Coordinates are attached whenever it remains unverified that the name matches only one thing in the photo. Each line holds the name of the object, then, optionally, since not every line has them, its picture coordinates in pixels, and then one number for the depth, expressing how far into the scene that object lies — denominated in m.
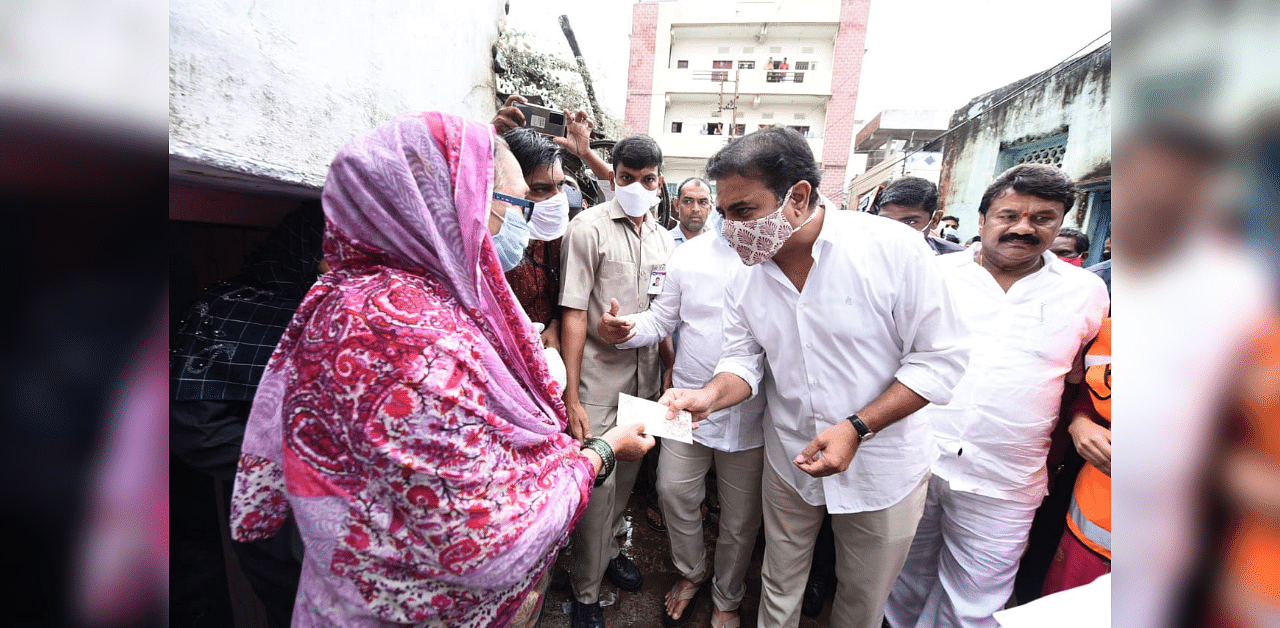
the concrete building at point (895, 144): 16.80
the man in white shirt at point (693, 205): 3.63
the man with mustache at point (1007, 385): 2.08
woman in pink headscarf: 1.06
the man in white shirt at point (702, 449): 2.48
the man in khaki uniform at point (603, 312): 2.47
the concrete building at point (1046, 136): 7.18
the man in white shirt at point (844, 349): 1.74
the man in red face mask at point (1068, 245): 3.88
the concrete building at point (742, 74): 23.27
